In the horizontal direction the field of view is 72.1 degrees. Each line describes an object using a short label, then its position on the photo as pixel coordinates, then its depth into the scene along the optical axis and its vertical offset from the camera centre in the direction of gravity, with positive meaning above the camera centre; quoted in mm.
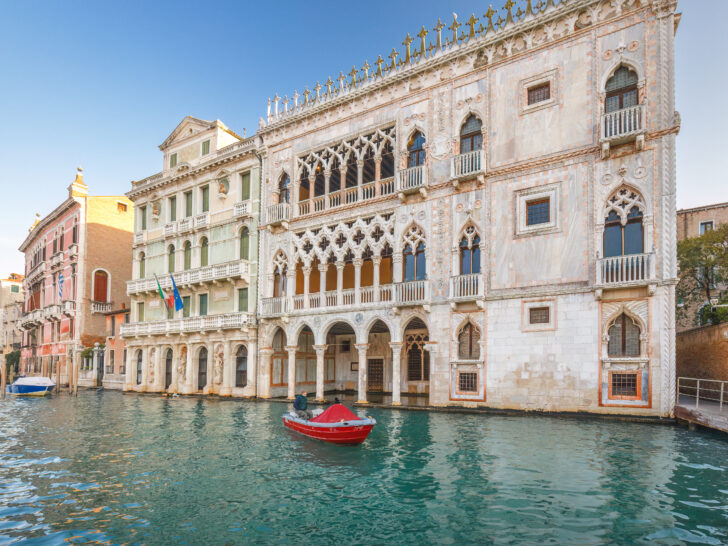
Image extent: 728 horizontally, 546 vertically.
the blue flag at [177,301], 29398 +471
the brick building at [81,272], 40312 +3022
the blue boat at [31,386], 32594 -5151
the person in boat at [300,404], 16281 -3053
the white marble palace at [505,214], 16469 +3934
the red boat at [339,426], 12852 -3004
